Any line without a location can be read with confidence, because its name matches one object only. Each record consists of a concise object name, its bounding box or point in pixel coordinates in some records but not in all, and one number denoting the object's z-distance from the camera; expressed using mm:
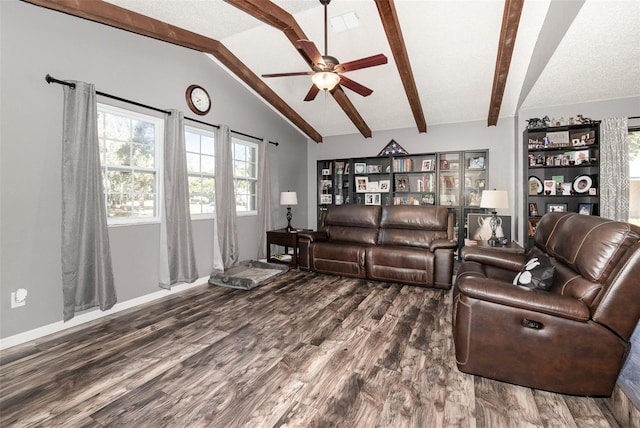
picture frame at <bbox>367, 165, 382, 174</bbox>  6080
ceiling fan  2588
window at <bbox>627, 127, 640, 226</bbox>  3645
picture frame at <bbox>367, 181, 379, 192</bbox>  6090
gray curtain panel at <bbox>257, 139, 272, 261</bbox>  4977
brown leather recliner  1535
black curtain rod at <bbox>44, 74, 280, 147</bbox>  2471
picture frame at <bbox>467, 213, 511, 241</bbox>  4664
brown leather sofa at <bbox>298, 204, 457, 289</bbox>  3664
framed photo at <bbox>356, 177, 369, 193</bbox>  6168
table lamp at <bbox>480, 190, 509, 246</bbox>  4016
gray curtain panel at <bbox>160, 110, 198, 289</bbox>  3396
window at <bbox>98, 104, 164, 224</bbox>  2977
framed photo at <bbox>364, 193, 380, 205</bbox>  6082
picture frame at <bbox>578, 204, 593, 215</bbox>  3820
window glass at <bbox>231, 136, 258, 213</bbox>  4738
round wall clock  3734
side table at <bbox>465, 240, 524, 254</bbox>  3680
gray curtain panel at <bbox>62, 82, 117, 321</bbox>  2539
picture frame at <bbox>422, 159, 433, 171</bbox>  5582
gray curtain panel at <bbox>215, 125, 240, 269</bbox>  4117
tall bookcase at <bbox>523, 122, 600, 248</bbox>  3797
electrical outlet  2324
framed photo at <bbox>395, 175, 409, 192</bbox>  5840
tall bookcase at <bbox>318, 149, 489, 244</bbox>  5309
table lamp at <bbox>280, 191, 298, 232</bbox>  5145
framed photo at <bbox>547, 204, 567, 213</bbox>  4070
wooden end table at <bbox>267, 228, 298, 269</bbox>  4592
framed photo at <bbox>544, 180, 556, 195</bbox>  4012
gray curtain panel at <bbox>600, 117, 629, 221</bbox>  3615
